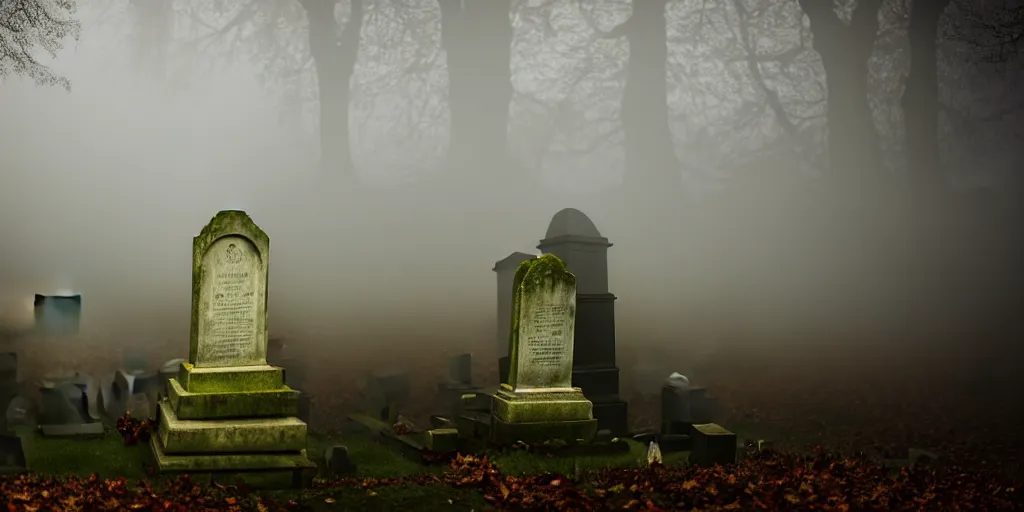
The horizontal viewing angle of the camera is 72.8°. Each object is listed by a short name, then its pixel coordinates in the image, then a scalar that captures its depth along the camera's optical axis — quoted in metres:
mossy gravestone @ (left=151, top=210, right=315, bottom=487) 6.71
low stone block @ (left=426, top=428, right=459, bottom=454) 8.25
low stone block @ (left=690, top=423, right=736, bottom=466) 7.94
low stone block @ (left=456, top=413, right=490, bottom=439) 9.07
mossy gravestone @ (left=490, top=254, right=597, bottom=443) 8.76
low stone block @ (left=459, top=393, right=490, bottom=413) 10.94
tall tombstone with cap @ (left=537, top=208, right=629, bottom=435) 10.85
